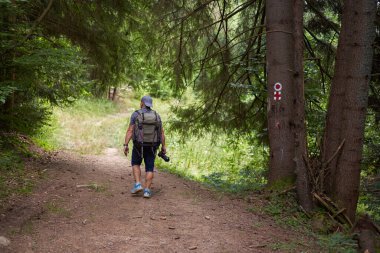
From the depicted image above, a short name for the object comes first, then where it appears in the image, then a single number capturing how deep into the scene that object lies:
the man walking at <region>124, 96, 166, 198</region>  6.93
